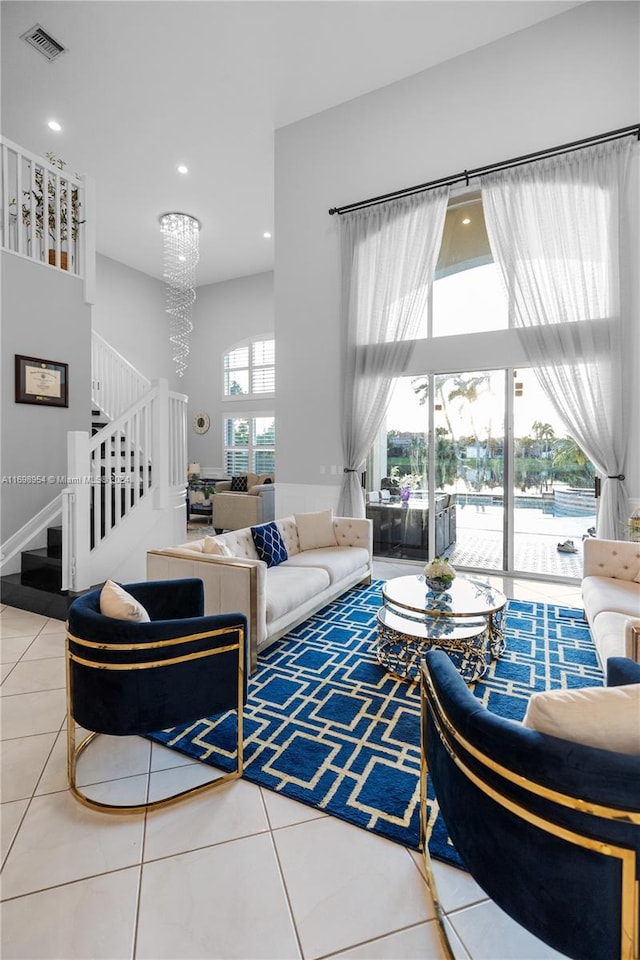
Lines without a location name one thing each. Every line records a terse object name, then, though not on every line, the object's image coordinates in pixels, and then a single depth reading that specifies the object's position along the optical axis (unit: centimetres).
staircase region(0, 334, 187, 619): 399
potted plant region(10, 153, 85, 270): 491
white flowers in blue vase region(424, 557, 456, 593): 319
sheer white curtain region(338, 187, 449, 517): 529
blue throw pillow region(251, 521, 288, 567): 397
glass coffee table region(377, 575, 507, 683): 286
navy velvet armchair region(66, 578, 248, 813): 185
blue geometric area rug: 192
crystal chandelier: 810
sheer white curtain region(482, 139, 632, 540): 435
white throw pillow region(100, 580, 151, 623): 195
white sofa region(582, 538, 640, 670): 250
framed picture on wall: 471
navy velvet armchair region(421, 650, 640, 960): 98
